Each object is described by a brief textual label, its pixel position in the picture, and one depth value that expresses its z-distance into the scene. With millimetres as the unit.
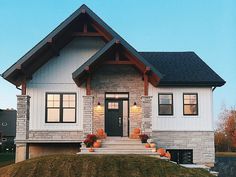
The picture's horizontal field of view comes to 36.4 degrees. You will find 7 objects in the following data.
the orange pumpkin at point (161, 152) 16041
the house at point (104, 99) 19125
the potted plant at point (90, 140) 16312
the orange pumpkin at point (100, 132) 17877
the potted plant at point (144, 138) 17094
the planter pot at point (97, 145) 16237
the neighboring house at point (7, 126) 56966
